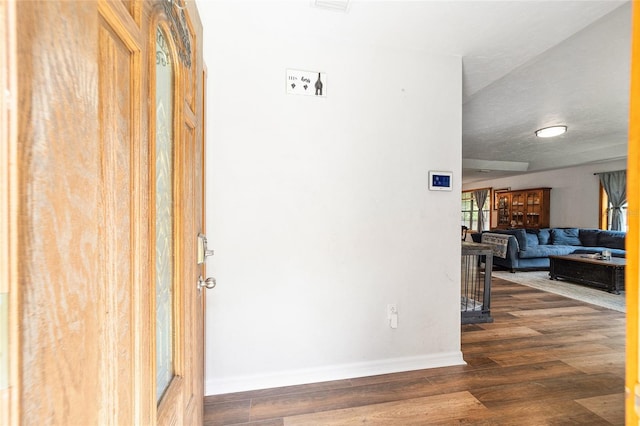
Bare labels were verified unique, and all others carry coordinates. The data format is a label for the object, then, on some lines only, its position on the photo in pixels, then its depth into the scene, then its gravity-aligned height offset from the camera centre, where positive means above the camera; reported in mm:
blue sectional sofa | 5688 -761
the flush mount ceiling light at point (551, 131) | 3962 +1217
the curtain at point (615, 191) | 6082 +481
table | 4094 -980
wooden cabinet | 7840 +109
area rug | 3691 -1251
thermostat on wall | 2109 +240
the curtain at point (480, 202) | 10133 +363
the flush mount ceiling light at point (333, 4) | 1593 +1240
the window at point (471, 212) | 10216 -29
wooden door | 285 -6
